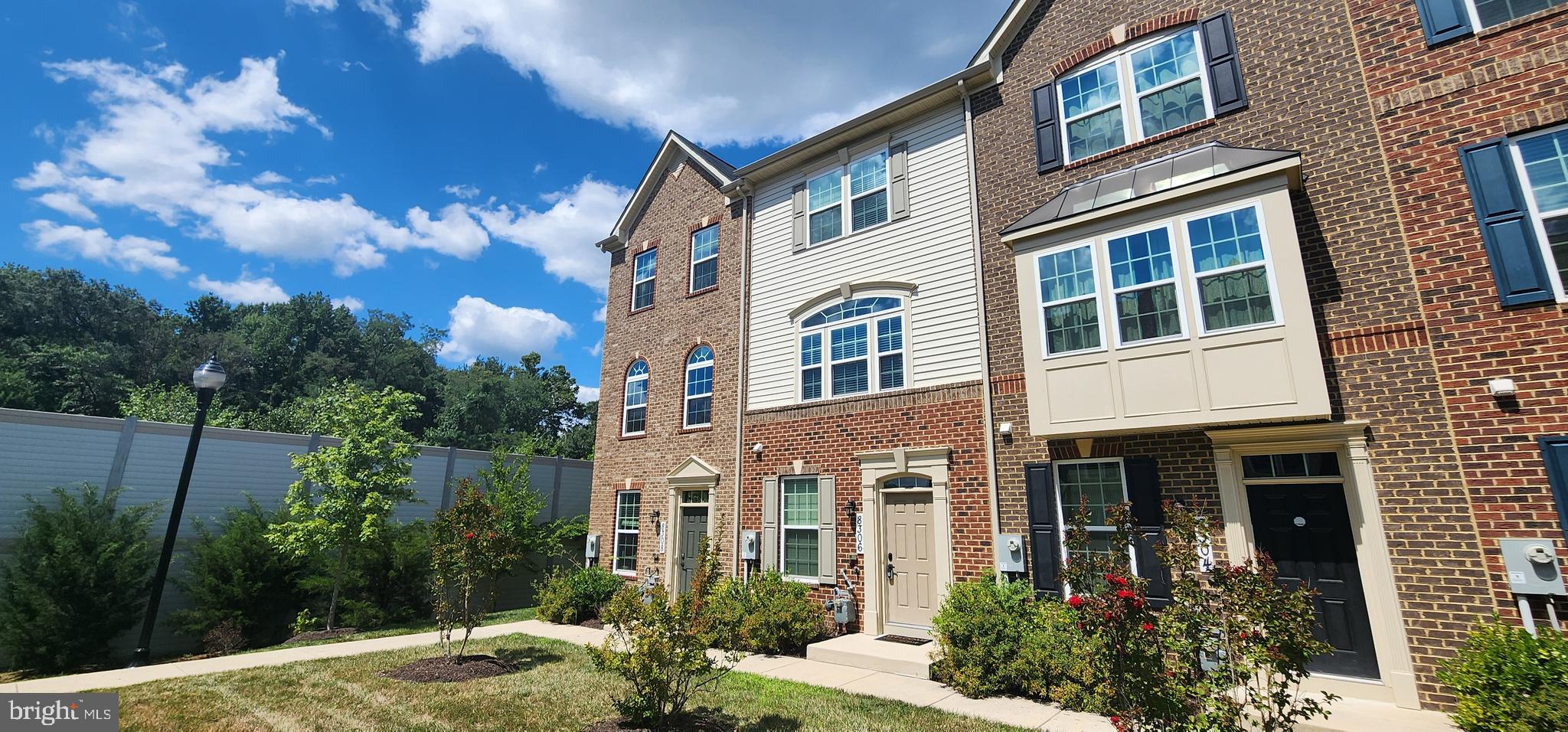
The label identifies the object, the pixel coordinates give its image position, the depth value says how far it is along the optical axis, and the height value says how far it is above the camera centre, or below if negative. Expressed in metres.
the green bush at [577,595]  13.41 -1.81
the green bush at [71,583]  11.02 -1.32
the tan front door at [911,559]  9.90 -0.80
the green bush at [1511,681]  4.86 -1.38
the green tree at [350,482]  13.30 +0.57
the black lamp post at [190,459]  10.41 +0.81
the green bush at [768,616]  9.84 -1.66
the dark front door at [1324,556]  6.66 -0.51
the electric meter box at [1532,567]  5.77 -0.53
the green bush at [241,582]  12.70 -1.47
